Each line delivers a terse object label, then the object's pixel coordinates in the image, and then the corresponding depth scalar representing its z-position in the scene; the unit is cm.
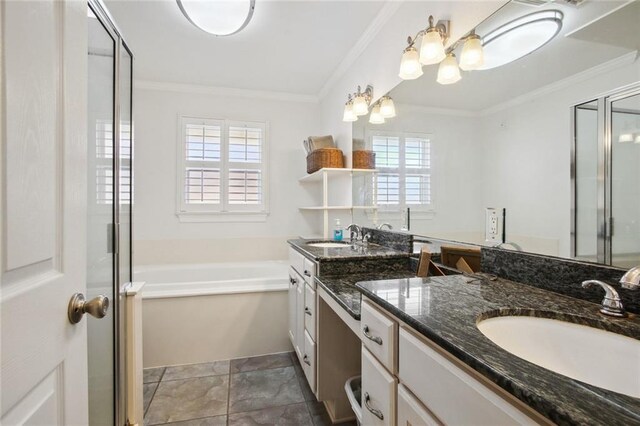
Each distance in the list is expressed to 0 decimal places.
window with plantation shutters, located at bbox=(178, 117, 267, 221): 316
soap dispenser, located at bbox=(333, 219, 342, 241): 256
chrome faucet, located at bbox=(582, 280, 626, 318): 71
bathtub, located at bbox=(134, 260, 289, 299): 224
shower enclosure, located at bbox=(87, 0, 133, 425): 102
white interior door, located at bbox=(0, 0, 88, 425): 46
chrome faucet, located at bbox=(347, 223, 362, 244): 244
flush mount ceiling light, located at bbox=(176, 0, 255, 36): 166
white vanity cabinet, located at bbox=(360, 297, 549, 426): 51
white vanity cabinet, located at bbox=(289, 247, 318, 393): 165
